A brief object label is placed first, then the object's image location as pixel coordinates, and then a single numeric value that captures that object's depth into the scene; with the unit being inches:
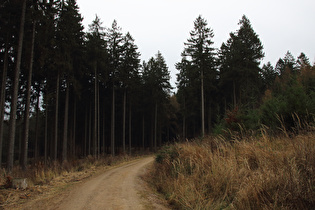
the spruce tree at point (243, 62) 1072.8
